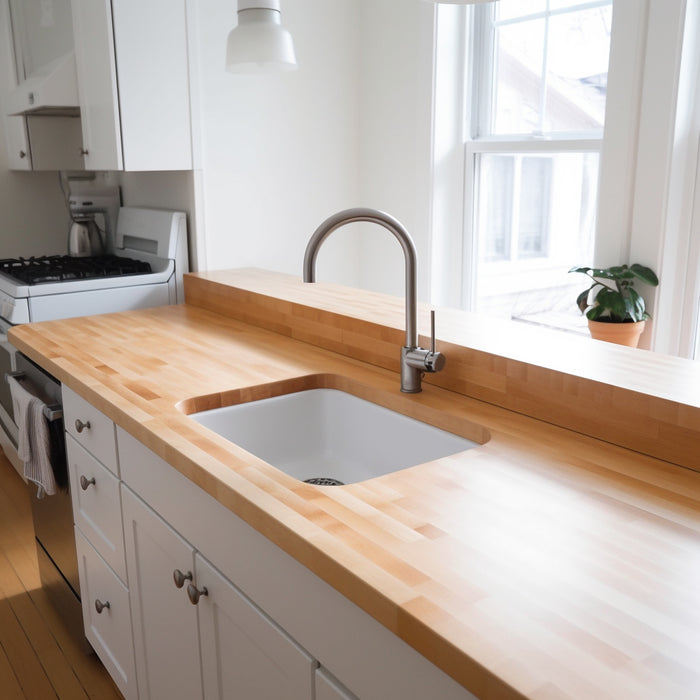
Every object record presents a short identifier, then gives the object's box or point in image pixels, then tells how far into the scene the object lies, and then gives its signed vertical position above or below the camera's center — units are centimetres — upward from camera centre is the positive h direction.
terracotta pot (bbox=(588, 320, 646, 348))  265 -56
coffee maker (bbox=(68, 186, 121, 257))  345 -23
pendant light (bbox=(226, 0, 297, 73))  219 +38
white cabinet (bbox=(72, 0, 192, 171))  265 +32
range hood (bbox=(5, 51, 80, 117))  287 +32
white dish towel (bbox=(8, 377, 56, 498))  201 -72
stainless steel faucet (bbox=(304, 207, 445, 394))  142 -23
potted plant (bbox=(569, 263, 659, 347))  262 -47
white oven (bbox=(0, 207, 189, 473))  267 -39
